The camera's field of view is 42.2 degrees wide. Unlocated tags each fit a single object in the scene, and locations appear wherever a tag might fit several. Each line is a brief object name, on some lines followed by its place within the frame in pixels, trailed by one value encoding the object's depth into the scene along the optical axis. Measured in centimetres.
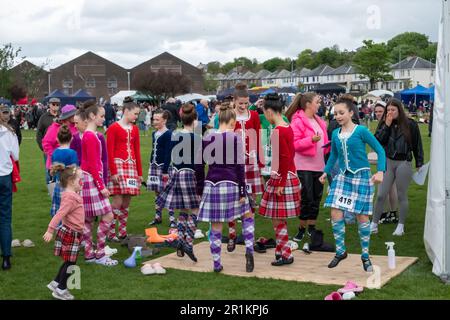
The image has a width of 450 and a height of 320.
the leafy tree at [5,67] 5247
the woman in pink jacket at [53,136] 904
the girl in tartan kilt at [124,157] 859
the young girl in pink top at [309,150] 823
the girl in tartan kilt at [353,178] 678
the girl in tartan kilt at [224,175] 677
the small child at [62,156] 712
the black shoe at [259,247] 824
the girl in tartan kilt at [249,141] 830
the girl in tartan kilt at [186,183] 778
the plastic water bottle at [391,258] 694
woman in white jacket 740
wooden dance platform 662
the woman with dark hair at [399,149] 876
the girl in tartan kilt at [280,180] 709
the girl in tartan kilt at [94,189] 752
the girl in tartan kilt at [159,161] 963
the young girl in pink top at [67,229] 620
